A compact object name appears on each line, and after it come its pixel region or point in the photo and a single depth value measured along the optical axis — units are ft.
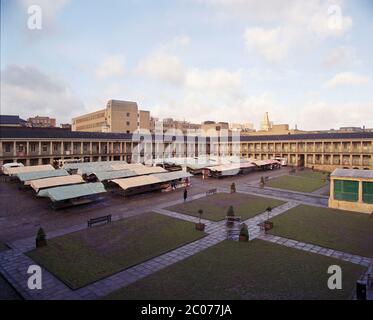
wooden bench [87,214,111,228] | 74.26
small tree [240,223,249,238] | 64.64
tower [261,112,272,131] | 364.99
